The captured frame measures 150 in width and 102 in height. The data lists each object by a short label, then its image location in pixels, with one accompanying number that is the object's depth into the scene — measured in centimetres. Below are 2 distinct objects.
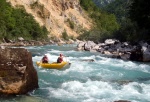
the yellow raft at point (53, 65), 1844
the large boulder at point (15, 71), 1074
